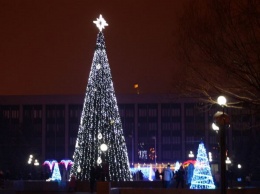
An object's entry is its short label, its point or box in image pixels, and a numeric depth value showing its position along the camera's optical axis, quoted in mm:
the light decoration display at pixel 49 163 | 79195
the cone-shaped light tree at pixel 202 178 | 30137
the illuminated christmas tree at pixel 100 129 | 39607
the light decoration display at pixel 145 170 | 74023
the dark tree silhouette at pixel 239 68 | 20140
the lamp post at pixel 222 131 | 17621
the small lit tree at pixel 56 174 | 46507
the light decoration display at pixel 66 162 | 78703
